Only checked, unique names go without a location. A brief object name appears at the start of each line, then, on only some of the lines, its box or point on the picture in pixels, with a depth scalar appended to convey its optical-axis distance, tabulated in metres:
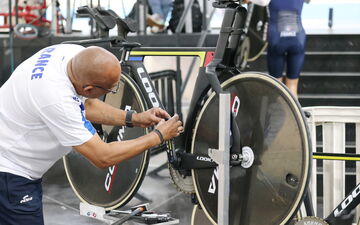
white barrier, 5.23
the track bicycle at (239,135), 4.43
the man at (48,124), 3.98
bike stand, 4.30
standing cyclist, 7.53
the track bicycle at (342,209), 4.74
